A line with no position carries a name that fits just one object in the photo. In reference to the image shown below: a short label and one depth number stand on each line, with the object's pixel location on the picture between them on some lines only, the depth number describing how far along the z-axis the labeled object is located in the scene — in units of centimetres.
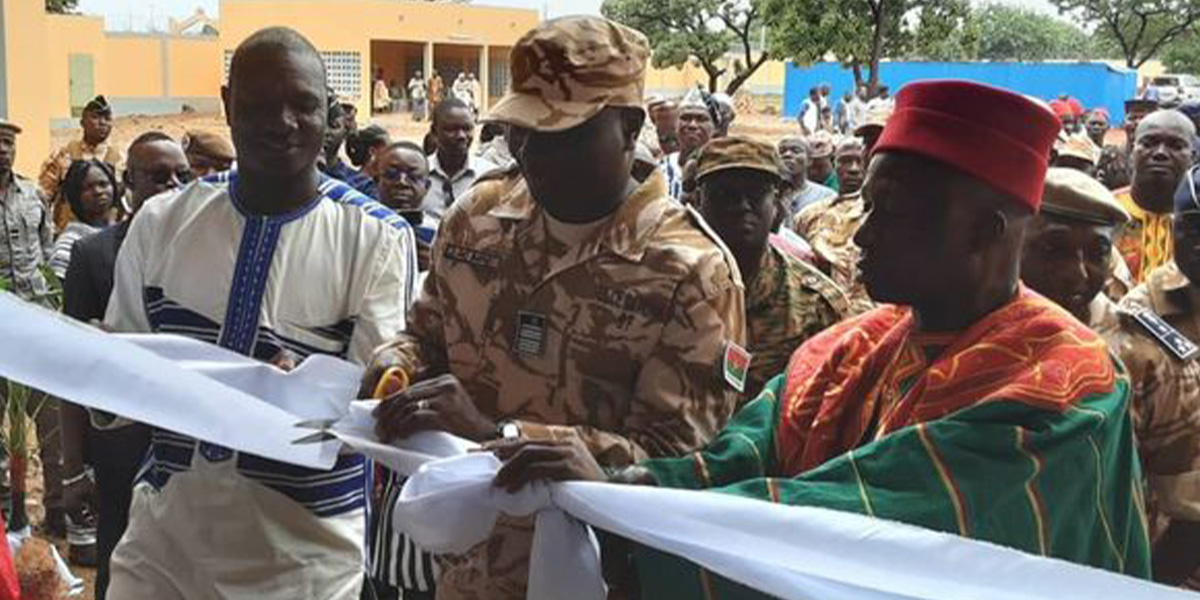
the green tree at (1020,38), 6688
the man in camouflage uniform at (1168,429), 277
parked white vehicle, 3069
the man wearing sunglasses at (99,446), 399
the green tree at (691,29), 3425
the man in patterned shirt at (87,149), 867
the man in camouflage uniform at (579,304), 249
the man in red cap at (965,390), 188
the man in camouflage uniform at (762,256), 388
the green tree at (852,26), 2261
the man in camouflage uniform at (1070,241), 290
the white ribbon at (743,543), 186
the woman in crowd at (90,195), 648
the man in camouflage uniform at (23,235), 676
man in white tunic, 302
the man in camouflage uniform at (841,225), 533
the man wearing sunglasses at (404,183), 567
